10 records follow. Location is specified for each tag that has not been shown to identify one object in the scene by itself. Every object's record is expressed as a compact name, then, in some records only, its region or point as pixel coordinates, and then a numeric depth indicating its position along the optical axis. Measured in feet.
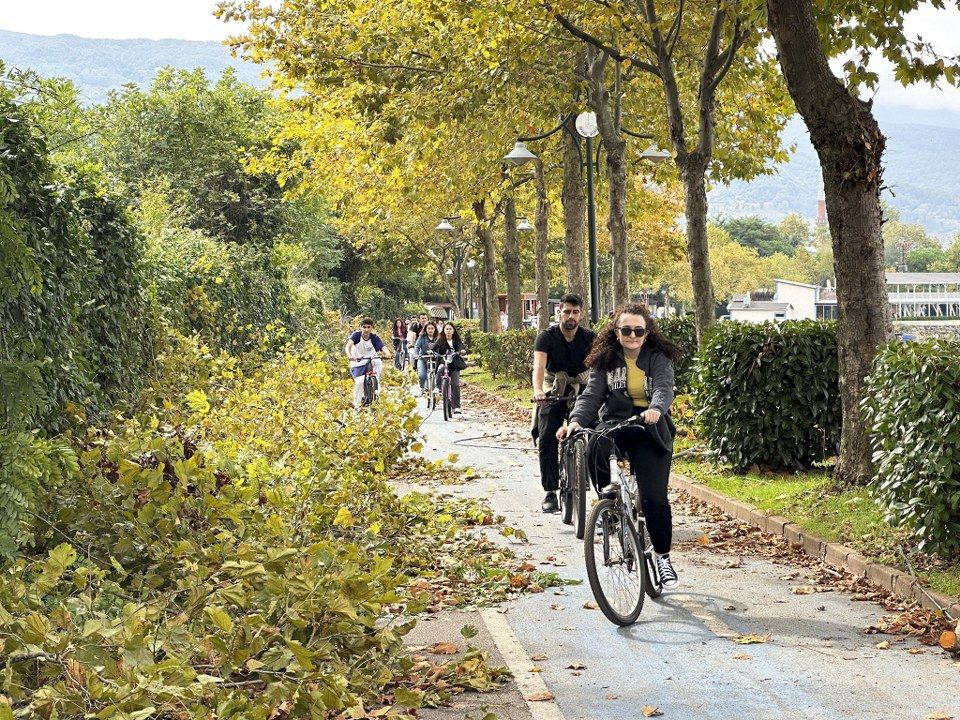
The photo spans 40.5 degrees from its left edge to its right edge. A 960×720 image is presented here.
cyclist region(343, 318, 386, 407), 73.72
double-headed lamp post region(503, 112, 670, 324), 81.76
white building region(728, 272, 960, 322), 467.93
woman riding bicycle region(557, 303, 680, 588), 27.50
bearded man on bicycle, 39.47
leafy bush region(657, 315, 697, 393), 70.33
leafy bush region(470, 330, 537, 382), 106.83
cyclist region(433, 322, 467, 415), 82.99
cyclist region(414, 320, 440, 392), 95.45
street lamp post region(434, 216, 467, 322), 227.81
